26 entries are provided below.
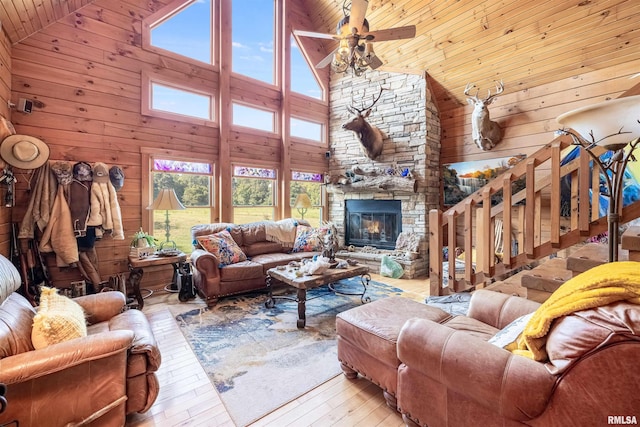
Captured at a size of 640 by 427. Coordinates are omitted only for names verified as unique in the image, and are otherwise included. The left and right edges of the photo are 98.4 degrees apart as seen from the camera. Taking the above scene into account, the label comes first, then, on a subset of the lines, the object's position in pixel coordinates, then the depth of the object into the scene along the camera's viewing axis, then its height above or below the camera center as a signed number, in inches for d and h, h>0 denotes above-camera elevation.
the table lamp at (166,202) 142.4 +6.0
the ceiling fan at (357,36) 109.7 +73.9
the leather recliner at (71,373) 49.3 -32.1
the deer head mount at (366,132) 197.3 +60.7
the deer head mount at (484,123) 171.5 +56.8
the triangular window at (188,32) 175.2 +119.8
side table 134.1 -25.2
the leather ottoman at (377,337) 66.5 -31.6
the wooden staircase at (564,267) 73.6 -18.6
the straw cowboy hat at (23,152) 111.8 +25.8
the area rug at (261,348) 75.2 -47.8
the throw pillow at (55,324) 56.3 -23.7
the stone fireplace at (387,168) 198.4 +35.4
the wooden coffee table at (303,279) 114.5 -29.1
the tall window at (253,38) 203.2 +134.7
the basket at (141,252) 143.1 -20.1
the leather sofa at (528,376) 34.4 -25.2
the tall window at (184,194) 171.9 +13.1
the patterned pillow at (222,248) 147.8 -18.8
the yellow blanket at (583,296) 36.9 -11.7
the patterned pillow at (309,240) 186.4 -18.2
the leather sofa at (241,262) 137.9 -27.0
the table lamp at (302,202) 206.1 +8.5
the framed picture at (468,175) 178.4 +26.7
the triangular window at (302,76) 234.2 +119.5
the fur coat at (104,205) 135.7 +4.2
